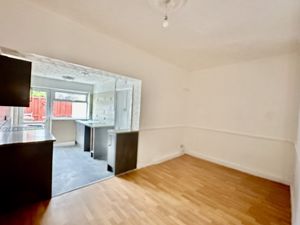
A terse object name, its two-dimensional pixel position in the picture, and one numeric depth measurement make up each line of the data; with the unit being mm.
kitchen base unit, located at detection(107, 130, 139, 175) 3098
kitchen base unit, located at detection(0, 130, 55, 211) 1888
